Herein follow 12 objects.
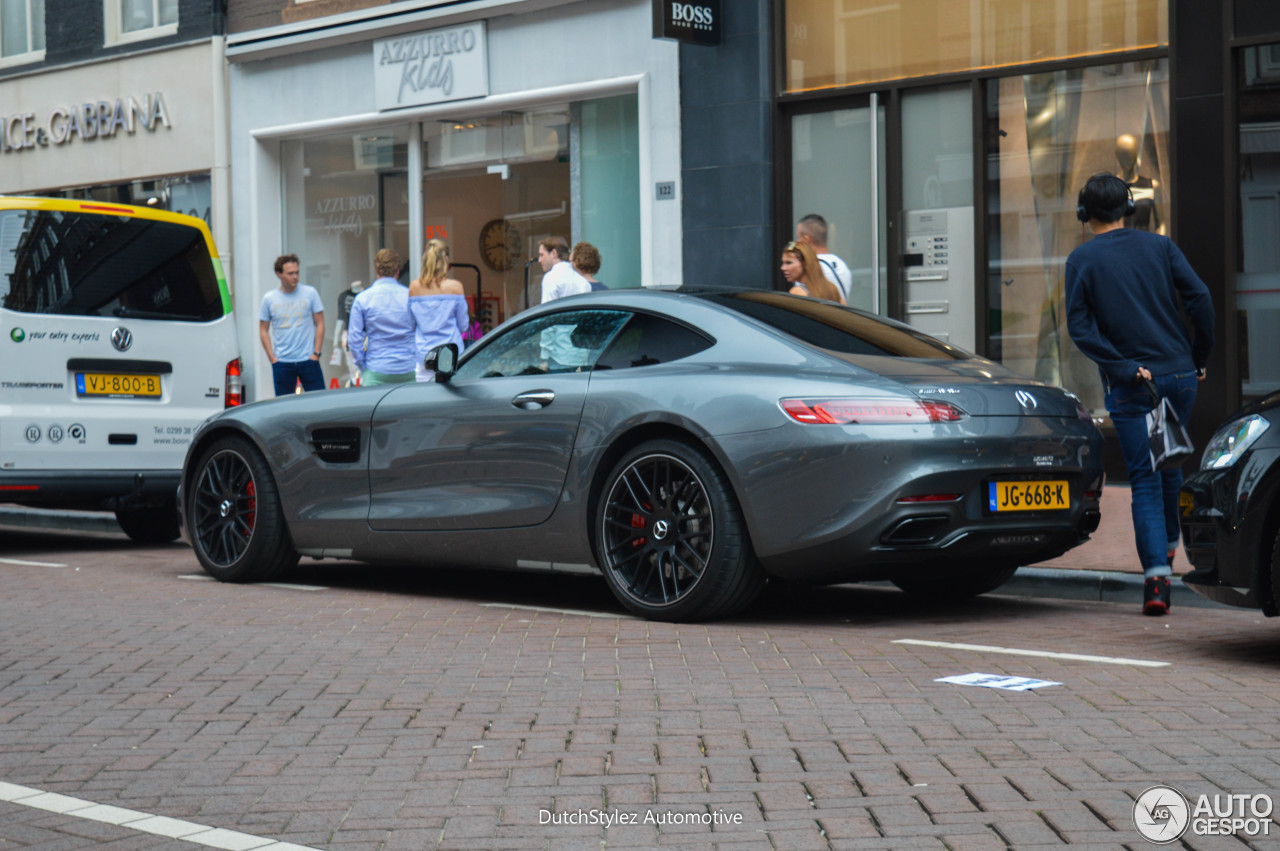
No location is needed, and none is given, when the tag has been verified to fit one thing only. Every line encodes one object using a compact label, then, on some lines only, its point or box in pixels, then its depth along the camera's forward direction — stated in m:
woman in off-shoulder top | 12.15
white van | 9.90
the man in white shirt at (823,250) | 10.71
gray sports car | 6.22
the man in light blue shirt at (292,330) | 14.23
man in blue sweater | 7.00
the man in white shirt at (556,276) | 11.73
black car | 5.57
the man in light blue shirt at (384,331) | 12.24
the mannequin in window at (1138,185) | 11.81
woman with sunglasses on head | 10.22
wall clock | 16.09
